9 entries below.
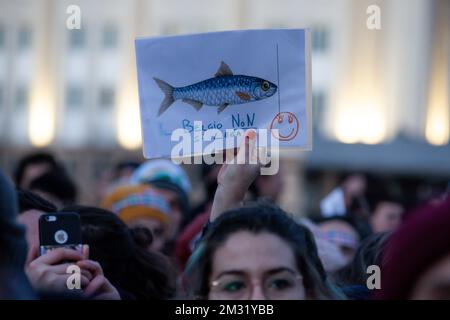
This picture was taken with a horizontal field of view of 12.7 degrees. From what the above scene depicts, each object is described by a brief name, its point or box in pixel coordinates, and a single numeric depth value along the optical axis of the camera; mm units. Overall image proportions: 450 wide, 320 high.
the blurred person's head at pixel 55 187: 11269
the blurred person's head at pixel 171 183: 12528
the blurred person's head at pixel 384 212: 13040
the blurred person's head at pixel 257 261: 4971
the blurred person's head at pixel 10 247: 4285
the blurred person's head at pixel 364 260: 6638
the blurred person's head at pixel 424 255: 3646
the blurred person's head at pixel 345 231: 10521
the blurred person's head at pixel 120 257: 6676
